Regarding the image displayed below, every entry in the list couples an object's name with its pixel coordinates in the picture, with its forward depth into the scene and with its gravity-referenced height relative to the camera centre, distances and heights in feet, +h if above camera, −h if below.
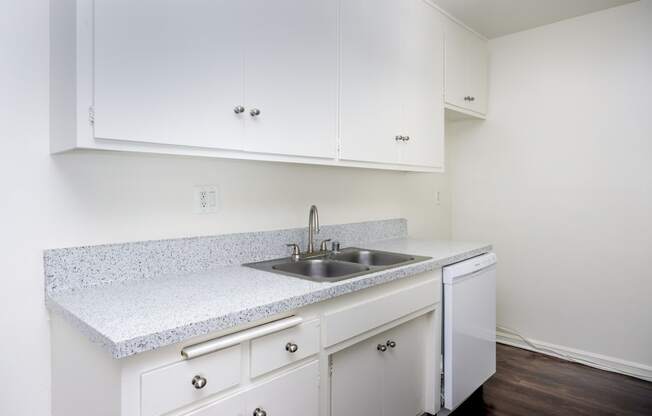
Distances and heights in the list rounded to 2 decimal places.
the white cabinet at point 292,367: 3.27 -1.60
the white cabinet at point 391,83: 6.27 +2.07
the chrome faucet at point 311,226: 6.72 -0.38
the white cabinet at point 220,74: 3.83 +1.43
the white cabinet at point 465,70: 8.73 +3.03
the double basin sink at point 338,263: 5.85 -0.93
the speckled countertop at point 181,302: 3.20 -0.95
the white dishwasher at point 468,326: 6.59 -2.12
